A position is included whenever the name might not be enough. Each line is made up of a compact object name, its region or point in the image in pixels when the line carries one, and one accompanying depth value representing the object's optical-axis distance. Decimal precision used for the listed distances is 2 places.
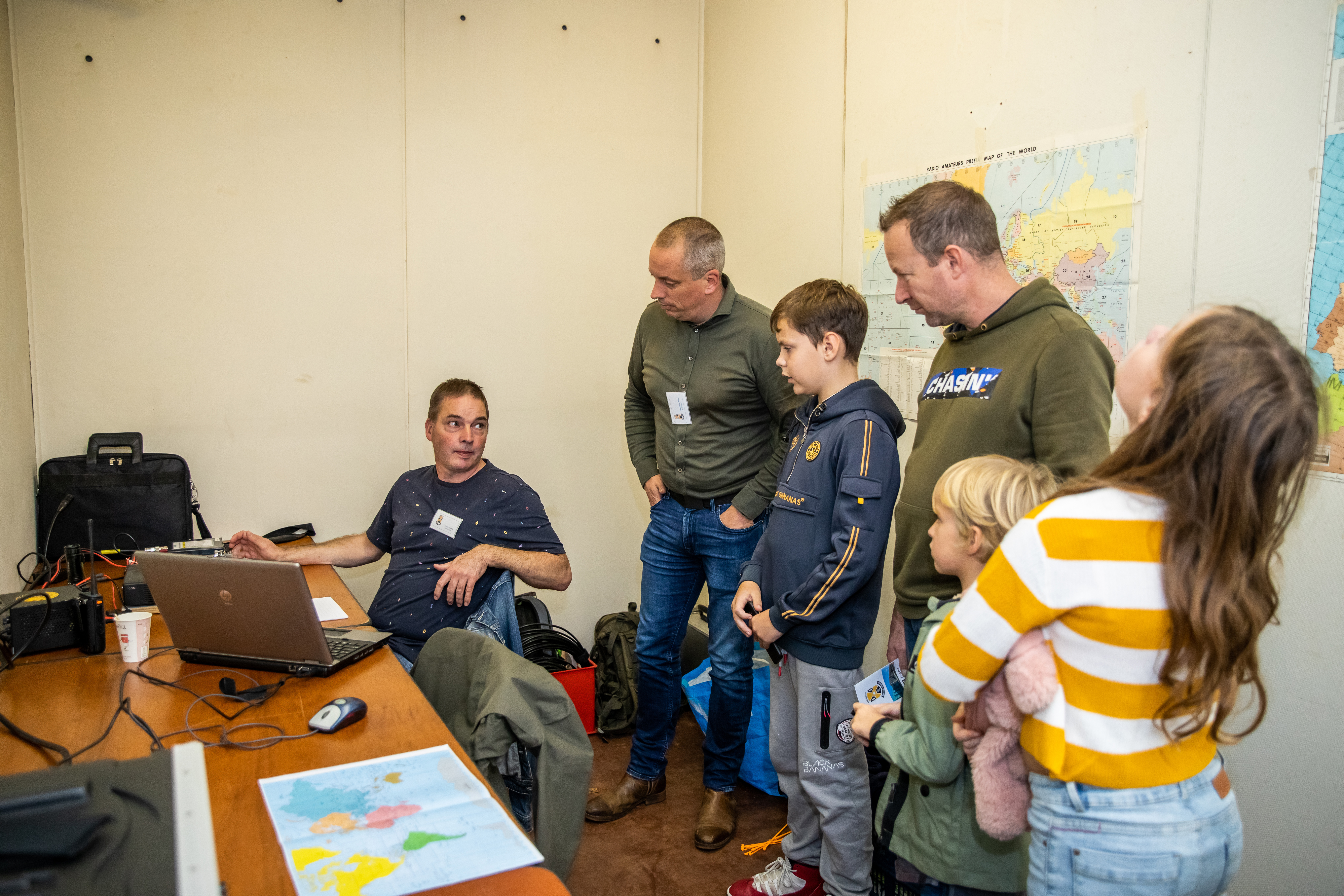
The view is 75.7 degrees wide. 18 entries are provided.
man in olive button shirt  2.62
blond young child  1.41
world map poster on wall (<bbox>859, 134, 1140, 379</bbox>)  2.04
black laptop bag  2.80
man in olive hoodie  1.59
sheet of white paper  2.13
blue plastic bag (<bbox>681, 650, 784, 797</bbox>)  2.80
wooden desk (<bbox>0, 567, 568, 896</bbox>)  1.06
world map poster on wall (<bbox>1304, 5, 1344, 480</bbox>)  1.65
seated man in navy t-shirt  2.36
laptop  1.65
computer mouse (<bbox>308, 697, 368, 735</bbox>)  1.44
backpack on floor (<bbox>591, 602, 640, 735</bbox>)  3.27
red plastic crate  3.13
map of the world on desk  1.03
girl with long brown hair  0.98
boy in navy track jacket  1.97
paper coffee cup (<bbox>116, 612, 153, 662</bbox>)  1.78
